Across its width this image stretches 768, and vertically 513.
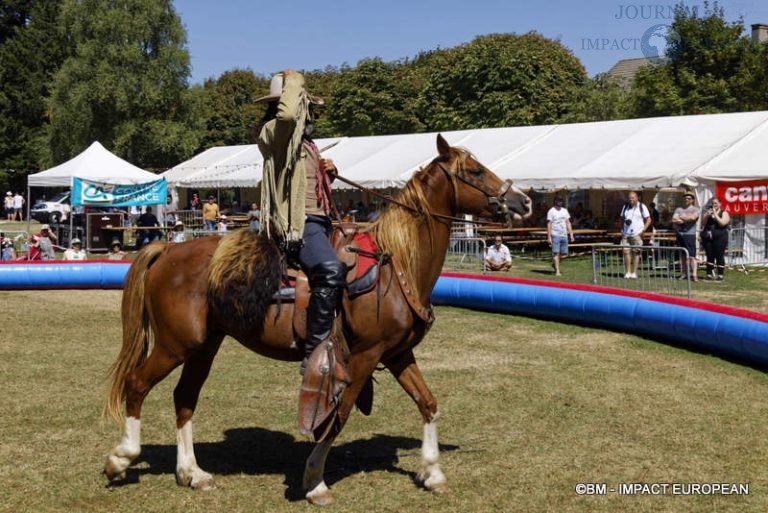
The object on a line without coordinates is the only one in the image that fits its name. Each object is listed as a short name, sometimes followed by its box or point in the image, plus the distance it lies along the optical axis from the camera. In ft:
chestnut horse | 19.57
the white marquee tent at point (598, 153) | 73.41
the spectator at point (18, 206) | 173.06
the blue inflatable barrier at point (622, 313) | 33.42
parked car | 150.17
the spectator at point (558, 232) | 68.49
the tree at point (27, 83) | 191.01
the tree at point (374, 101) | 188.14
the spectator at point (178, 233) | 79.77
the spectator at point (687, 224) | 64.34
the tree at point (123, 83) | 168.55
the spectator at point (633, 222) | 64.85
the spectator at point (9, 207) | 174.19
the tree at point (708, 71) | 126.28
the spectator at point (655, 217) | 83.87
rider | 18.80
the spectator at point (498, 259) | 67.31
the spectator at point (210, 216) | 100.42
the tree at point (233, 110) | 222.28
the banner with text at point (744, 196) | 69.56
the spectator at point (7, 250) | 72.69
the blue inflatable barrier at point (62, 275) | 57.31
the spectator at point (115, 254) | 76.02
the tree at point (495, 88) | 160.35
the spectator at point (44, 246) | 71.72
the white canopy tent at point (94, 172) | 90.38
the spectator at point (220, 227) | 85.18
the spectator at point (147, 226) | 92.84
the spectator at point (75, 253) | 73.31
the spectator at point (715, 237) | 63.36
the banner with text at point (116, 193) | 88.22
